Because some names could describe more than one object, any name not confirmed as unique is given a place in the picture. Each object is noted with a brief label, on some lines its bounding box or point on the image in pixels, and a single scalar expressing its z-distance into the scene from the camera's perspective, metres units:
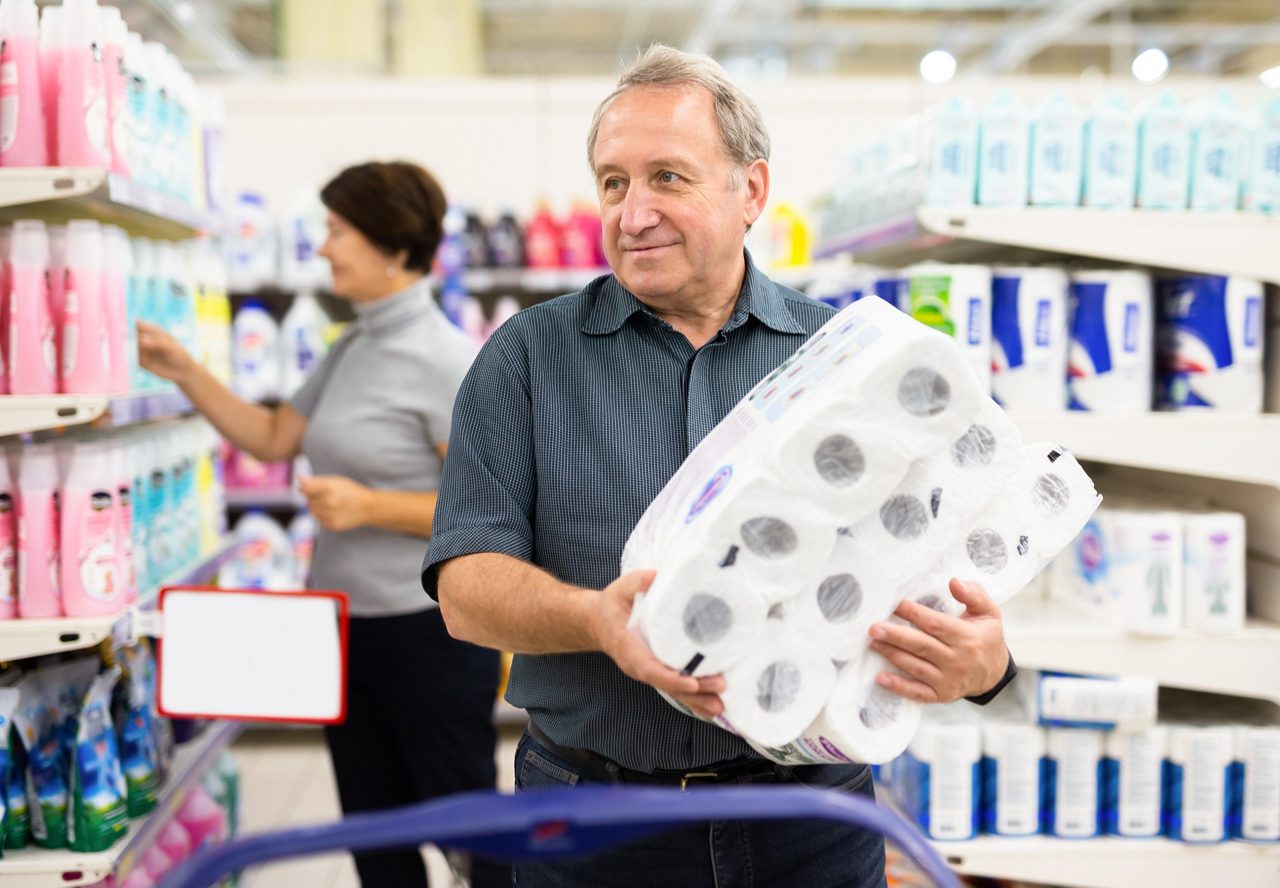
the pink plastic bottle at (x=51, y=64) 2.04
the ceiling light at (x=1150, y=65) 8.85
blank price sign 2.17
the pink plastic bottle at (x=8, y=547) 2.05
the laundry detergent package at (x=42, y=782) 2.12
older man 1.40
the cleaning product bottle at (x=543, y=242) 5.09
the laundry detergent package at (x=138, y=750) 2.32
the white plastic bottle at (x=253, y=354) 4.86
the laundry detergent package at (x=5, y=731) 2.05
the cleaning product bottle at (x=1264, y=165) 2.39
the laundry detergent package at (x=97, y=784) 2.10
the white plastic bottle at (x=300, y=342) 4.86
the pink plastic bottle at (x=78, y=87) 2.03
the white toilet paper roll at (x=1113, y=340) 2.41
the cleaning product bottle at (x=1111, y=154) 2.39
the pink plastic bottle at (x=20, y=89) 2.01
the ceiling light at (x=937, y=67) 6.02
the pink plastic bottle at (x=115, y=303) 2.16
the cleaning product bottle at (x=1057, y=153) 2.39
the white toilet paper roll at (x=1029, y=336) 2.40
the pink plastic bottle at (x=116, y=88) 2.14
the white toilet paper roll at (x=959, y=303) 2.36
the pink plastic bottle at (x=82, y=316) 2.06
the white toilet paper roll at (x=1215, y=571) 2.43
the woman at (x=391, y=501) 2.46
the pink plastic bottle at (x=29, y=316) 2.03
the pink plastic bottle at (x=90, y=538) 2.06
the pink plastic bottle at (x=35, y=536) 2.05
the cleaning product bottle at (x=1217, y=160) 2.41
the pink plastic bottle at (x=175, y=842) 2.61
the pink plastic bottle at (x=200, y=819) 2.79
